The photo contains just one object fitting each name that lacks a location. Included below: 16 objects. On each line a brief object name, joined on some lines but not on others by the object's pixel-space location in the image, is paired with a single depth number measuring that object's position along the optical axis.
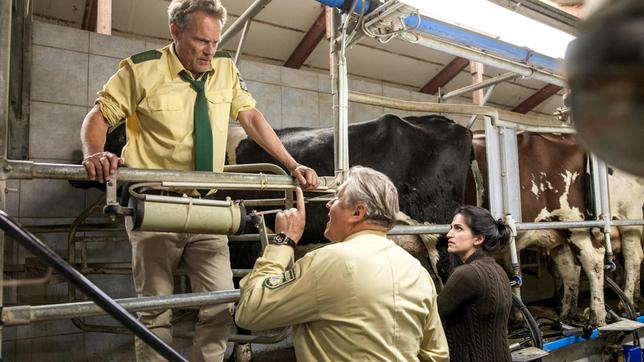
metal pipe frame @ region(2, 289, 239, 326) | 1.25
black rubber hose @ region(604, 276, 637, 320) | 4.02
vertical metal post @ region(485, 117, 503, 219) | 3.39
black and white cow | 3.86
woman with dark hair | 2.09
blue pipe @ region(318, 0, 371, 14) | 2.33
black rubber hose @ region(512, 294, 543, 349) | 3.08
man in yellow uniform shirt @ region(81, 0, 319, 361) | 1.80
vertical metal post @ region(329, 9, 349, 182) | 2.24
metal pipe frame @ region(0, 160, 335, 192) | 1.37
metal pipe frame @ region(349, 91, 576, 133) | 2.62
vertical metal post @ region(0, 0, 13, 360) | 1.30
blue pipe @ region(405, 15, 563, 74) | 2.99
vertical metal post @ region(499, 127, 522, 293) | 3.44
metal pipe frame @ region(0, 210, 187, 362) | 1.06
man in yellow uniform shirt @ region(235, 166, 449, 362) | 1.35
